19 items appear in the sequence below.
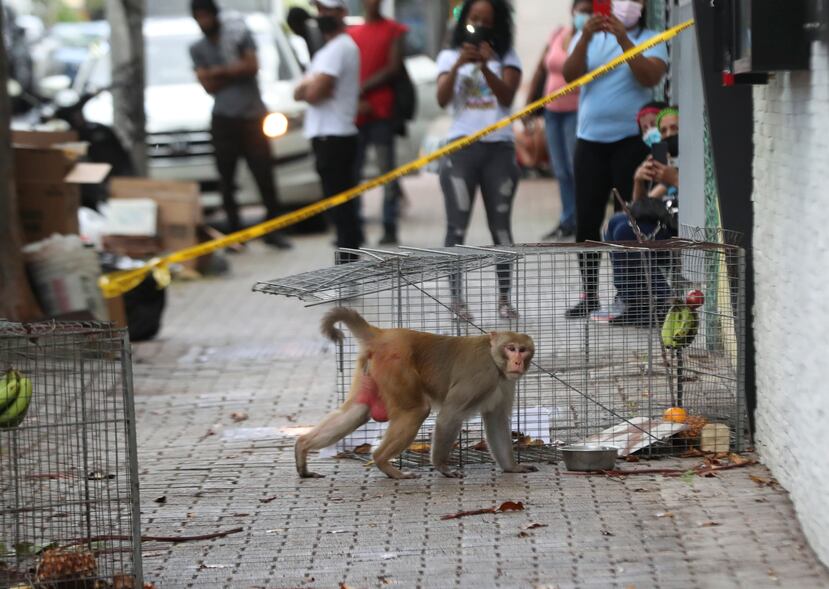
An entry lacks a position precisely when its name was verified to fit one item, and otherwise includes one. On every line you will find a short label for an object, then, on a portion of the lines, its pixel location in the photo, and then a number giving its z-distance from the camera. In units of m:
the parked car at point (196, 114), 32.16
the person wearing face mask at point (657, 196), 17.20
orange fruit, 13.62
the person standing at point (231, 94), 28.54
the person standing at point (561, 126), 24.81
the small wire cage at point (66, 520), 9.59
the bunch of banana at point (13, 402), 10.25
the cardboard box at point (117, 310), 20.31
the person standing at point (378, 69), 28.19
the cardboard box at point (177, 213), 26.36
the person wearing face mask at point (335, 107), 24.02
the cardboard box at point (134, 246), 25.25
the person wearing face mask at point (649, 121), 18.06
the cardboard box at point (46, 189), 20.19
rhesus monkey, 12.64
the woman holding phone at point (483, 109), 19.09
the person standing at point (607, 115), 18.48
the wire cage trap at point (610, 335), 13.20
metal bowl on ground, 12.95
